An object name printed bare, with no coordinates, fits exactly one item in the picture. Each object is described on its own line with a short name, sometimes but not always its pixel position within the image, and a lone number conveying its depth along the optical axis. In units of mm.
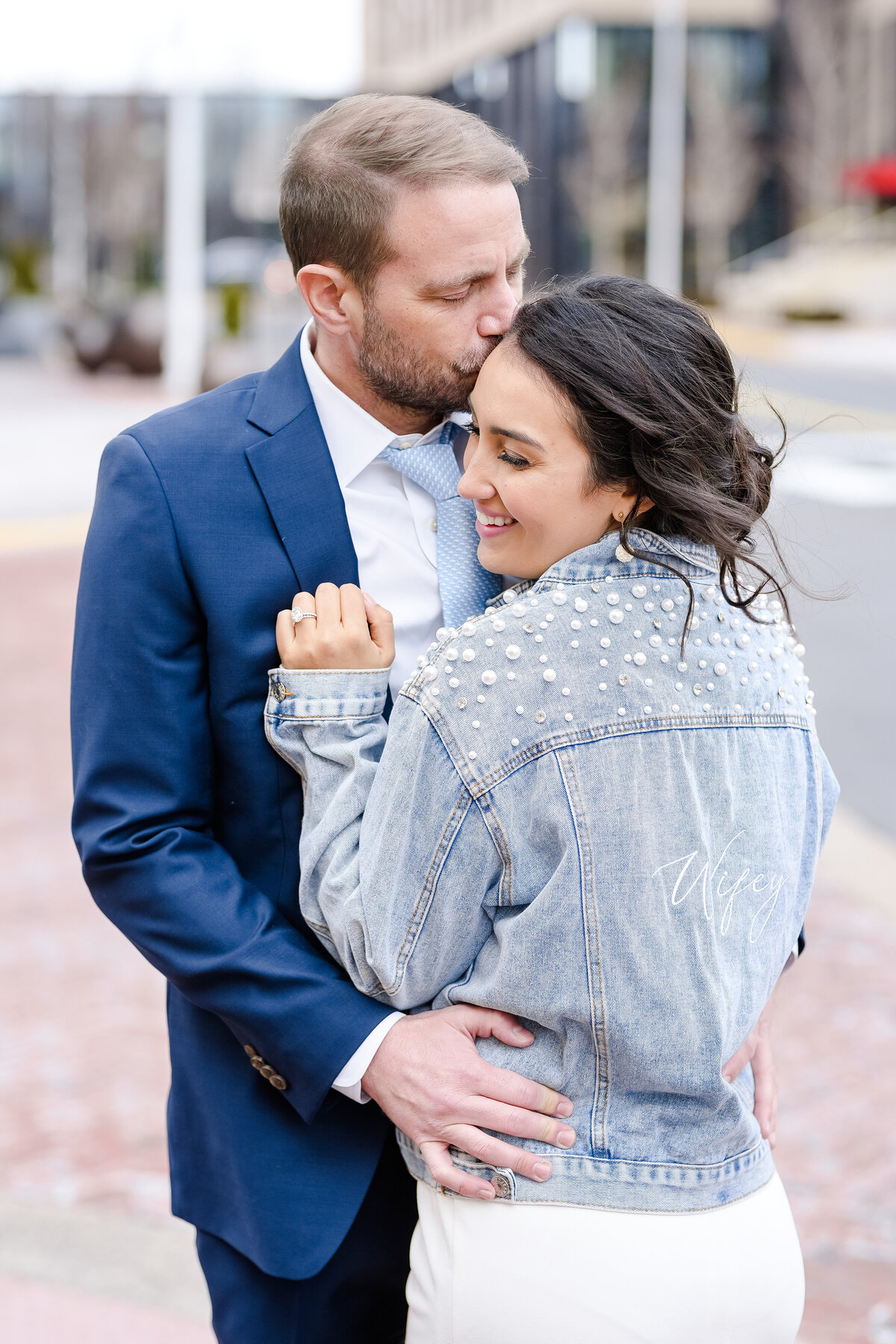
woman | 1655
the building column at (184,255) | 19016
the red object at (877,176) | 38281
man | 1842
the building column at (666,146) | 27766
